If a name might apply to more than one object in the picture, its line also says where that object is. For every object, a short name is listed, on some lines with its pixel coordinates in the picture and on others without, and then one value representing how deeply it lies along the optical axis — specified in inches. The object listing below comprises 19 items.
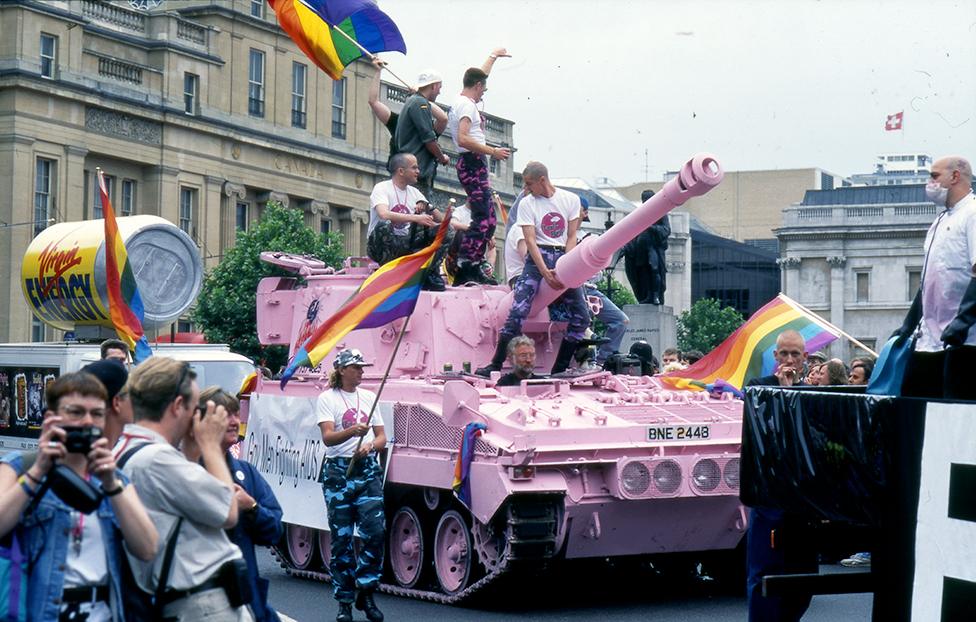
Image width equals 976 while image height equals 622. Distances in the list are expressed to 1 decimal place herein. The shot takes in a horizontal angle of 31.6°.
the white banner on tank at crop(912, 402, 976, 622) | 241.0
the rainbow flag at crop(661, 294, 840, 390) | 605.0
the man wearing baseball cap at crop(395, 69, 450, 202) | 583.5
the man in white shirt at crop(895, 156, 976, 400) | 299.3
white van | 791.1
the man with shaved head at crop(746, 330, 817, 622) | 333.4
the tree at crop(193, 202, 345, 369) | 1752.0
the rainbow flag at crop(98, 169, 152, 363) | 567.5
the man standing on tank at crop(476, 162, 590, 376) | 532.1
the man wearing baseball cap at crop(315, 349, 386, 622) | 451.5
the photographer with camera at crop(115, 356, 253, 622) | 225.3
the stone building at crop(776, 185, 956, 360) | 3260.3
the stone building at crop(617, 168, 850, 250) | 4133.9
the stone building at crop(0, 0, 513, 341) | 1764.3
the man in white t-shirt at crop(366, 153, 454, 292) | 561.9
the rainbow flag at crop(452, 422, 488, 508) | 466.3
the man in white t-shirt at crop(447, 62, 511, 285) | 560.1
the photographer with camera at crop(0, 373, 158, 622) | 207.5
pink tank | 458.6
